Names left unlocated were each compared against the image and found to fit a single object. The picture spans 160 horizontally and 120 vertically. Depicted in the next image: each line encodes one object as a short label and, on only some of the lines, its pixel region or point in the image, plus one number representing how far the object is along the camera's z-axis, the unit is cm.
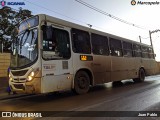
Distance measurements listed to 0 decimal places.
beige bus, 472
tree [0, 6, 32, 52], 1668
